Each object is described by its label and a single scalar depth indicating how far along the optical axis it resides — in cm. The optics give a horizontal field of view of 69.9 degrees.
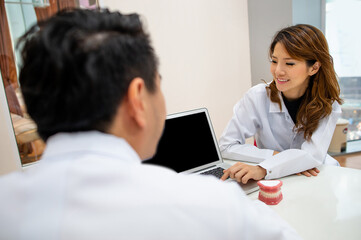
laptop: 112
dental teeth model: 90
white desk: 77
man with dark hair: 35
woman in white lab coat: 134
